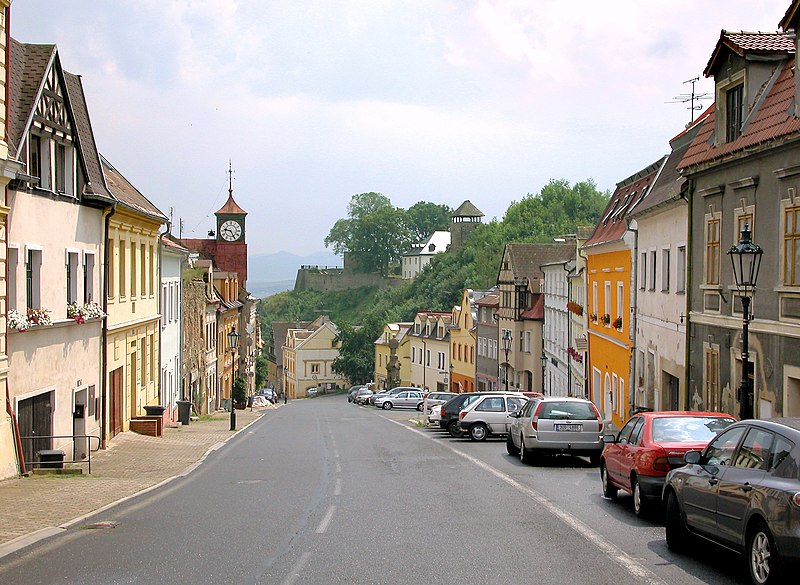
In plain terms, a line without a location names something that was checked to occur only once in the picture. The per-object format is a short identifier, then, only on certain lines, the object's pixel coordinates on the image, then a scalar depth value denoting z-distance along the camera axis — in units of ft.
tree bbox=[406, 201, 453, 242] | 607.37
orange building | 105.60
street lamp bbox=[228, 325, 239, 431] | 193.18
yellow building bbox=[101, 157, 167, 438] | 89.56
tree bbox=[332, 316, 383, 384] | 354.19
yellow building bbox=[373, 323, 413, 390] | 303.27
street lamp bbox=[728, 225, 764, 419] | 46.44
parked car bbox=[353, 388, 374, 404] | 257.34
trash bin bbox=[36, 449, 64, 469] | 62.39
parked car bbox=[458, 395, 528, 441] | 98.53
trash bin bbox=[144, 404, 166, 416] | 100.94
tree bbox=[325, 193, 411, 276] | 566.77
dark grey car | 26.11
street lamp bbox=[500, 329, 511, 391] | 166.61
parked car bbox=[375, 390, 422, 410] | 209.15
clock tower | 250.98
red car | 42.75
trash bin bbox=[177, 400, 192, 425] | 125.90
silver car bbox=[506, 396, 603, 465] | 69.10
